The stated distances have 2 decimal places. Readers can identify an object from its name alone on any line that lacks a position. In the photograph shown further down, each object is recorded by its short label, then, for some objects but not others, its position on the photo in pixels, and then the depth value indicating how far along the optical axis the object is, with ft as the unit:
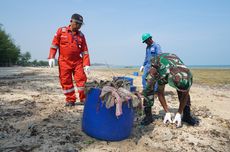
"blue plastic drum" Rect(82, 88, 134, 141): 9.76
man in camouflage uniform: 11.85
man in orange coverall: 15.16
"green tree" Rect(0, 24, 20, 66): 132.46
